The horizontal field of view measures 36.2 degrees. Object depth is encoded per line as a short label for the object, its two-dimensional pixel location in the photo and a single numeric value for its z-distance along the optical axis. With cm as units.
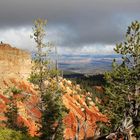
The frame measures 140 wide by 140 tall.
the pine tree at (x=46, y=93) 2993
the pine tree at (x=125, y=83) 2340
